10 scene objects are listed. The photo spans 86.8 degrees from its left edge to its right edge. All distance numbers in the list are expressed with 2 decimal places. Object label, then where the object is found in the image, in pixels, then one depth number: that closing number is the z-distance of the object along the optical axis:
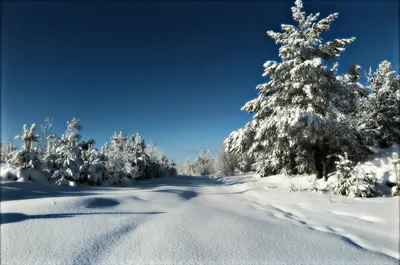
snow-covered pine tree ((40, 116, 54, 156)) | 24.06
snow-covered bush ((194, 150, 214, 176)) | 55.38
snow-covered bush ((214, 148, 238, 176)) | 40.09
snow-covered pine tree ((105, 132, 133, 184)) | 16.76
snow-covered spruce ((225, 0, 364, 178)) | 9.45
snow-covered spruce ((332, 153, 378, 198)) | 6.73
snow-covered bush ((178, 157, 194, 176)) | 71.46
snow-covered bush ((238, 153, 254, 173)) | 38.60
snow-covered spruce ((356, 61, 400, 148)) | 10.20
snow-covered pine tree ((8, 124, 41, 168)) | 11.72
